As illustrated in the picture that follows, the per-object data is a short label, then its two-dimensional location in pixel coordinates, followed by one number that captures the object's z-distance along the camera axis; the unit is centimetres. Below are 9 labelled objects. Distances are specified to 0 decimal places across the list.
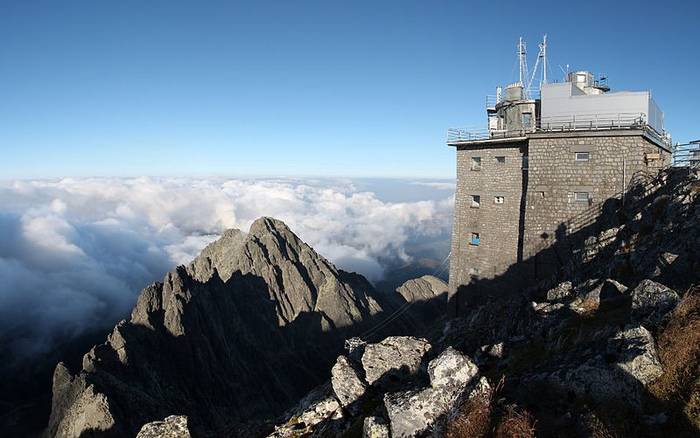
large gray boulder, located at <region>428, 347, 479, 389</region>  1340
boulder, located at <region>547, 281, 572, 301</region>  2384
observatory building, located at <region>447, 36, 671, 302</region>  3603
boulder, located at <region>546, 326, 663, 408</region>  1079
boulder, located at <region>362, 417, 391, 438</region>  1298
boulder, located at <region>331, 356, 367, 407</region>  1908
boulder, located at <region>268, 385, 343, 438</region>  1875
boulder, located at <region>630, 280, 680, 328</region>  1336
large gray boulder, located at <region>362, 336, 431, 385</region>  1985
